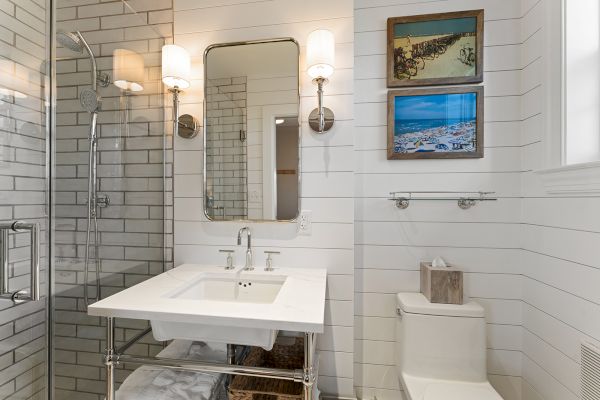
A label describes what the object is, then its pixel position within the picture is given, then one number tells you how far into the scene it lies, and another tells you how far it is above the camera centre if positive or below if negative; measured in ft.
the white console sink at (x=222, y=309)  3.40 -1.36
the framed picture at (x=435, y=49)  5.32 +2.76
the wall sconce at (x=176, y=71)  5.30 +2.30
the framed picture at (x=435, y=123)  5.32 +1.40
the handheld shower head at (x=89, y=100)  4.30 +1.44
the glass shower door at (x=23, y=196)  3.47 +0.00
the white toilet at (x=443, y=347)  4.69 -2.39
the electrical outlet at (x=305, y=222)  5.40 -0.44
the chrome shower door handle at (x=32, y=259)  3.49 -0.76
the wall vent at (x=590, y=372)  3.56 -2.12
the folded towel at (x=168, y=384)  4.02 -2.66
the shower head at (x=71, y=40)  3.92 +2.14
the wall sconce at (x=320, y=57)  4.85 +2.34
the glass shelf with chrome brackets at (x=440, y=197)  5.32 +0.05
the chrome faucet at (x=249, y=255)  5.24 -1.02
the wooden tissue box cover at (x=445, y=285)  4.93 -1.44
